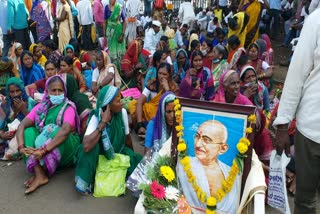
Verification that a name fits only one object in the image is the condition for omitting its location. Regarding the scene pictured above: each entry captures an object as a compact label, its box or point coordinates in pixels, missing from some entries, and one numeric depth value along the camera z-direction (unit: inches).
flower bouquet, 100.3
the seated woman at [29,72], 230.7
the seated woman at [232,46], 254.0
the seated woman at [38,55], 263.9
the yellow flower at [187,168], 104.2
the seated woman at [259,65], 220.5
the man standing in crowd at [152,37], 352.5
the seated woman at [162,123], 140.9
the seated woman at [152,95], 192.4
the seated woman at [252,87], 162.1
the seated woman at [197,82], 191.2
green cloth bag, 143.6
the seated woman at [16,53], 258.3
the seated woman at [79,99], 171.0
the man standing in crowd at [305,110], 82.2
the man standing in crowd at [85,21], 399.4
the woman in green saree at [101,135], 139.5
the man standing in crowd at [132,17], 383.9
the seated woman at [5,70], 214.6
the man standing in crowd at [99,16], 388.2
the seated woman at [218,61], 243.3
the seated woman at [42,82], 209.8
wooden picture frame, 99.3
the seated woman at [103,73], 237.5
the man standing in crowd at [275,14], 409.4
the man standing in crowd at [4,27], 351.9
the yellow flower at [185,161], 104.6
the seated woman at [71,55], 251.2
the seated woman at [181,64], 249.2
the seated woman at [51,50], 249.0
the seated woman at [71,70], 229.1
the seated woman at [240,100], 136.6
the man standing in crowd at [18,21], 354.9
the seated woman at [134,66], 259.9
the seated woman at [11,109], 177.5
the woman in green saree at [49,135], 150.6
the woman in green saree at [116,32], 333.7
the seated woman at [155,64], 213.0
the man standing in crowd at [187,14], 454.0
